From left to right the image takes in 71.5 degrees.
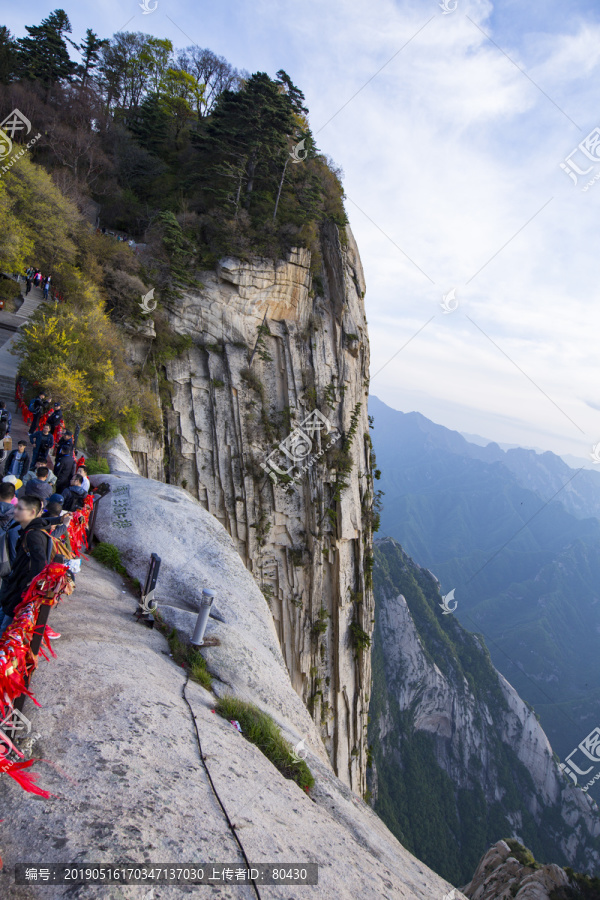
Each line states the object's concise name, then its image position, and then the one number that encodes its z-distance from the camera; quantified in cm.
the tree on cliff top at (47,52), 2980
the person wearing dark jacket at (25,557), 440
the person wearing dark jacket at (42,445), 1111
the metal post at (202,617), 627
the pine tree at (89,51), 3303
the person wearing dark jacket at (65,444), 979
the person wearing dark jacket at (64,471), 869
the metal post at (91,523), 898
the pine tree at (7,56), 2828
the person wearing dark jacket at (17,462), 912
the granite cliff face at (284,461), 2323
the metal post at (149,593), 663
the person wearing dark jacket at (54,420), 1237
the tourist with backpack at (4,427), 1008
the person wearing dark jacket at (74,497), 778
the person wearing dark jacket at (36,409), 1316
